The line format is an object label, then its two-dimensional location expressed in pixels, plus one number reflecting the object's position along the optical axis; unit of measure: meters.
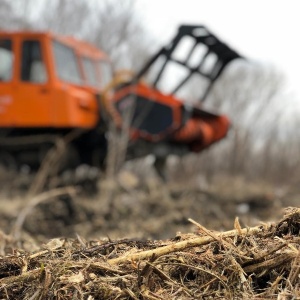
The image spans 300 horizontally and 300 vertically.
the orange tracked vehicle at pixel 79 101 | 10.00
